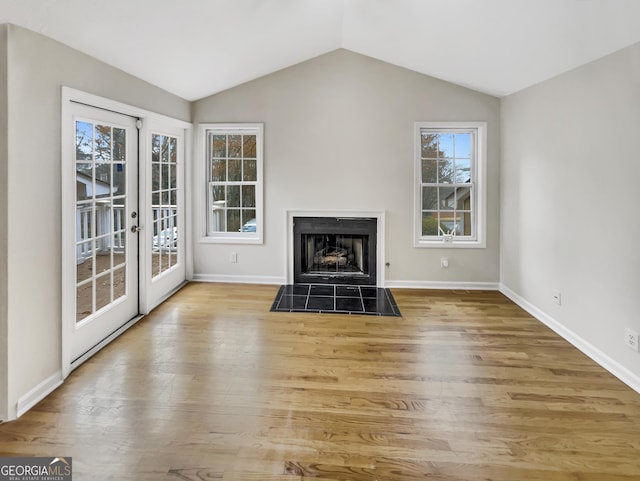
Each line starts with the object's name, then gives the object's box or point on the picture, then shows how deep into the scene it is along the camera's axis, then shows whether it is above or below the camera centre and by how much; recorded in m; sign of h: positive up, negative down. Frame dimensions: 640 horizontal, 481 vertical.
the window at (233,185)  5.20 +0.60
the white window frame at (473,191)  4.93 +0.49
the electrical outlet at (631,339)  2.66 -0.70
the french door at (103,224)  3.01 +0.06
